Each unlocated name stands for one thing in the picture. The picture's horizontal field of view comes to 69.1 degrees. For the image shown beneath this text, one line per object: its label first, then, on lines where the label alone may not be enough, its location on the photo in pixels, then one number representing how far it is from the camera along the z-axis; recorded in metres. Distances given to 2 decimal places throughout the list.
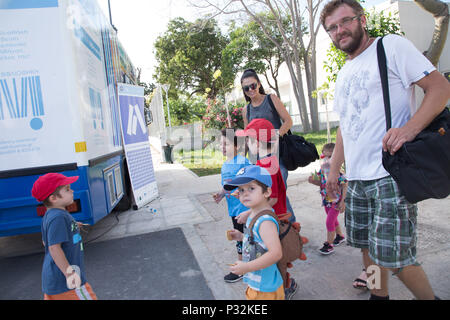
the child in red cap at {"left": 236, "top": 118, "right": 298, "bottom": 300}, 2.55
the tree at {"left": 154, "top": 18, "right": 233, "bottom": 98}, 30.59
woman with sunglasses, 3.38
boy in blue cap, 1.92
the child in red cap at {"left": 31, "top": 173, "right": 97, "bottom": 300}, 2.03
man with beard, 1.88
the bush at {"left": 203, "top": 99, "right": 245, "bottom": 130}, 14.08
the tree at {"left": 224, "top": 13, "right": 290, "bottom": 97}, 25.46
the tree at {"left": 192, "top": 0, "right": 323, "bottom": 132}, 15.52
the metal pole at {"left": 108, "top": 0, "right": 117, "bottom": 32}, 6.17
